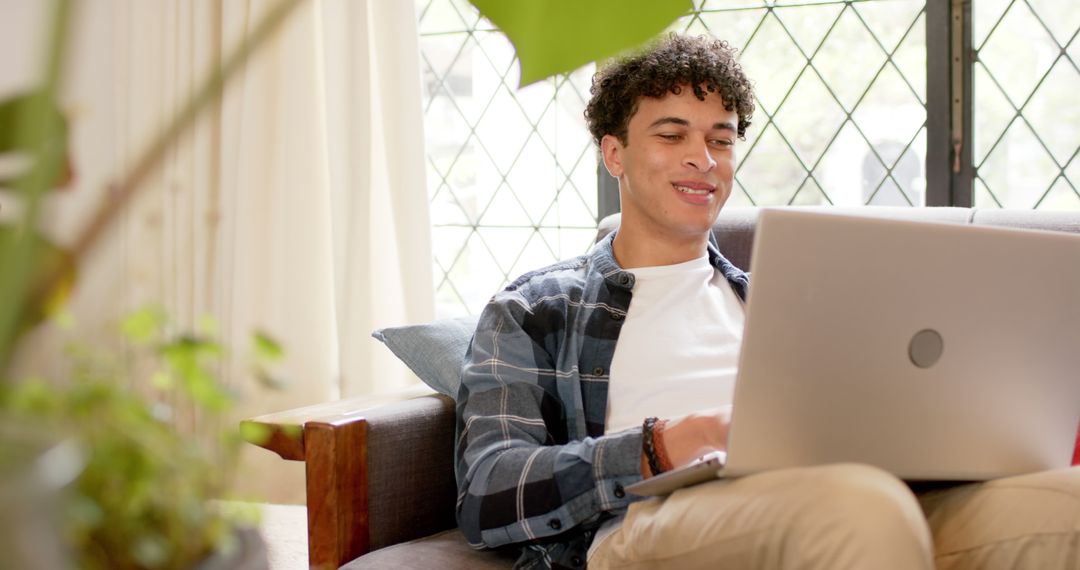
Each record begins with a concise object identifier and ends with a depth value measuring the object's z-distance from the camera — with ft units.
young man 3.74
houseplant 0.64
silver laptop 3.62
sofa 4.97
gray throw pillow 5.90
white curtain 9.77
